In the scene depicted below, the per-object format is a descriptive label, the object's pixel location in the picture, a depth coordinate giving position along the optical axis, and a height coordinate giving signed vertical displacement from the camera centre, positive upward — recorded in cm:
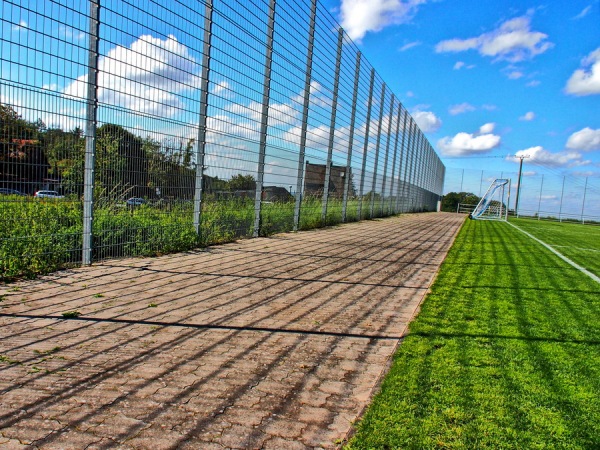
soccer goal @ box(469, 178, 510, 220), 3696 +41
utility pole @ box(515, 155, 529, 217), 5469 +288
